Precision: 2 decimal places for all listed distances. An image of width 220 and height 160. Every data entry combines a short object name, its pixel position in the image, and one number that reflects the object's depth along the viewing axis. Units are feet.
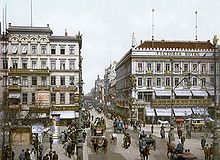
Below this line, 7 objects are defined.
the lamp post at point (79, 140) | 66.74
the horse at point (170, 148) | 87.99
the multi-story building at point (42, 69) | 196.85
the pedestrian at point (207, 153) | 81.82
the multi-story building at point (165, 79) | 212.43
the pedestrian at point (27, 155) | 80.17
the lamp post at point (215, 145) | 71.10
